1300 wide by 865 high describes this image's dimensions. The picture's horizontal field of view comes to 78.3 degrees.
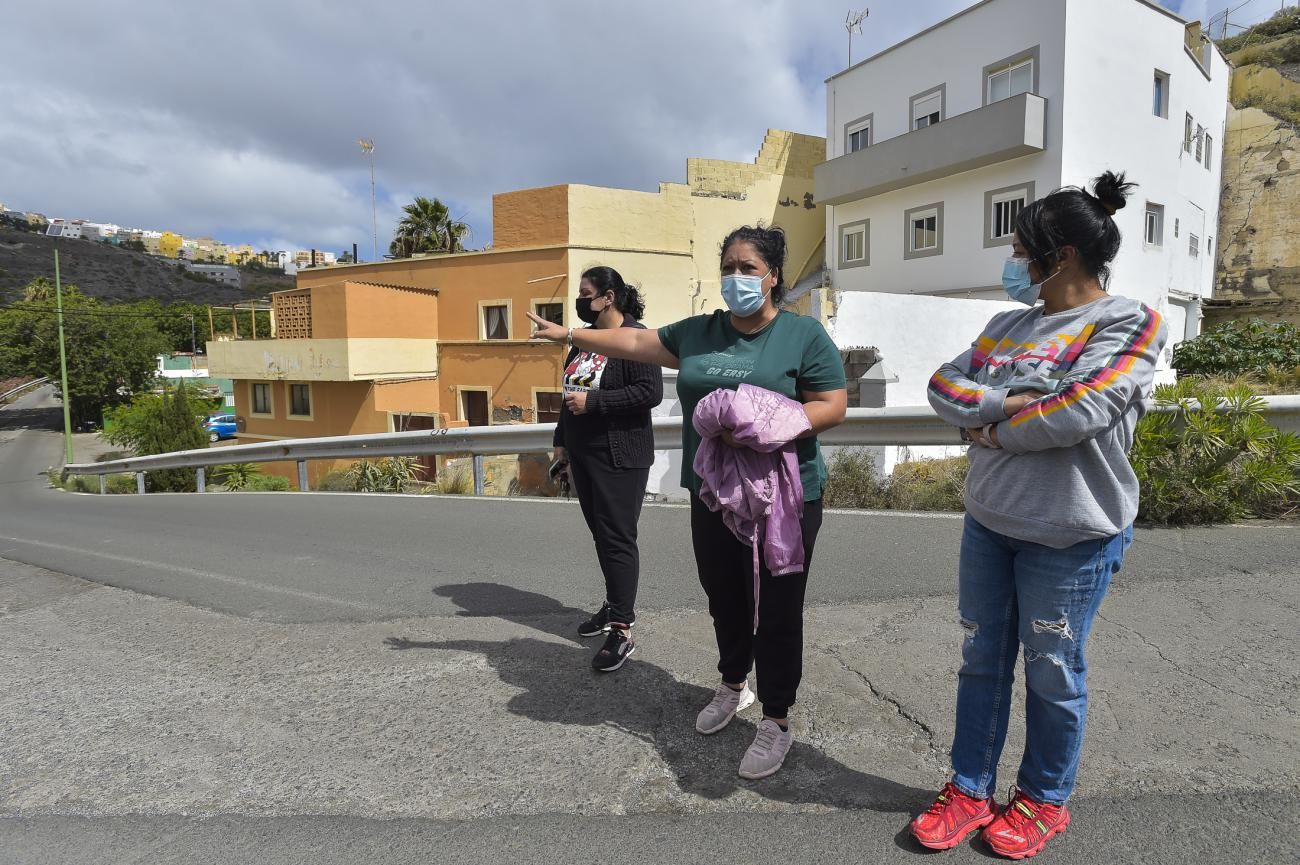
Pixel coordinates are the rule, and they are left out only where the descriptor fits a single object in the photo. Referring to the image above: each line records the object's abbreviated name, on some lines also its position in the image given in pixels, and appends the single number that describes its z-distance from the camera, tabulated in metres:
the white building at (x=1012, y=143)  19.53
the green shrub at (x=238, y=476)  20.31
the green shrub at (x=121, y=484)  24.66
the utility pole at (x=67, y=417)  38.26
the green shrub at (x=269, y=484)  20.30
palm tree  34.53
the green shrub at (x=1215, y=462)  5.85
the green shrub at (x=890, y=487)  7.15
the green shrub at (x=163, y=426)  25.58
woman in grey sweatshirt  2.17
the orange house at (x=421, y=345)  26.22
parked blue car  45.80
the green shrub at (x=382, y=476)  13.25
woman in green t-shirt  2.79
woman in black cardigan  3.93
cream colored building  25.08
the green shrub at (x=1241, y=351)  16.58
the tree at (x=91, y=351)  56.44
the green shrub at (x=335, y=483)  13.77
